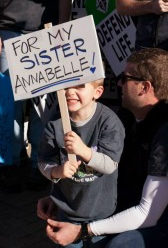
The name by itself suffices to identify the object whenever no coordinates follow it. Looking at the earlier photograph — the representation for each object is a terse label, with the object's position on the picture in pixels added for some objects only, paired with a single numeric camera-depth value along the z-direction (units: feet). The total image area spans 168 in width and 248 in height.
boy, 11.32
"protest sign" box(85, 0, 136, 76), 19.73
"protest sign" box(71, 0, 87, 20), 21.28
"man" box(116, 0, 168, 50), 14.82
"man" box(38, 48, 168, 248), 11.26
